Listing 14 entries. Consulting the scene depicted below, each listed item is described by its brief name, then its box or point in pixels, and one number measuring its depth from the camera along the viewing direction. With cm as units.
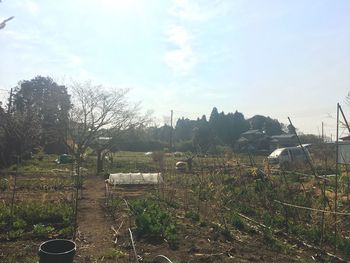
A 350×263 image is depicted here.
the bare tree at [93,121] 2436
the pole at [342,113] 472
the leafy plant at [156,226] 628
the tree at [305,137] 3650
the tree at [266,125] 6469
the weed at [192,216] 785
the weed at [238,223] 712
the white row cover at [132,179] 1448
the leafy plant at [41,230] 662
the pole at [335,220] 505
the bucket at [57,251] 434
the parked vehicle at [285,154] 2238
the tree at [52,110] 2597
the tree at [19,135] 2170
